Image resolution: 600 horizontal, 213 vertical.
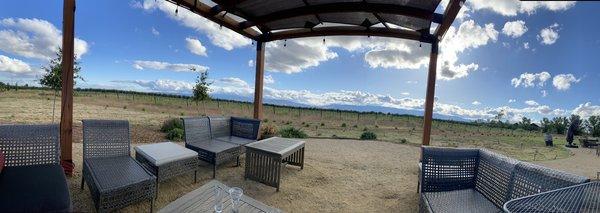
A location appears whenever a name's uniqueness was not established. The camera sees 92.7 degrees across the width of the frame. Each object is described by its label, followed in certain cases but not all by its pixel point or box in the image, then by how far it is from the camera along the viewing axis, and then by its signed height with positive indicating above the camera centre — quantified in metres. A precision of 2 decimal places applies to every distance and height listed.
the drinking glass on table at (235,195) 1.99 -0.68
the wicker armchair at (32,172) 1.98 -0.80
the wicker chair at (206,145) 4.29 -0.78
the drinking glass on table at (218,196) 2.16 -0.83
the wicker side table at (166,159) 3.37 -0.81
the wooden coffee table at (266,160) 3.88 -0.84
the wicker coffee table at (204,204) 2.14 -0.85
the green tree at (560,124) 33.28 -0.84
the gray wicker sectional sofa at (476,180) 2.28 -0.64
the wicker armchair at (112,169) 2.63 -0.85
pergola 3.65 +1.47
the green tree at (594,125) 28.56 -0.68
